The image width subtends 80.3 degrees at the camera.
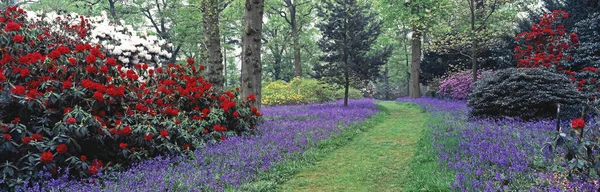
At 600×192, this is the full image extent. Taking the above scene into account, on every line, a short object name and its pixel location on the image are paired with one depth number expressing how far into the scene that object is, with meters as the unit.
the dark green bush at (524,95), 9.24
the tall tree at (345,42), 16.09
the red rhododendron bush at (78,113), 4.66
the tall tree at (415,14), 21.28
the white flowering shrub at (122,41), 9.27
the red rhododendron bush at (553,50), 11.67
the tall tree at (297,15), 29.33
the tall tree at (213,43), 11.91
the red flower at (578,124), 3.34
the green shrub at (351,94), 26.98
